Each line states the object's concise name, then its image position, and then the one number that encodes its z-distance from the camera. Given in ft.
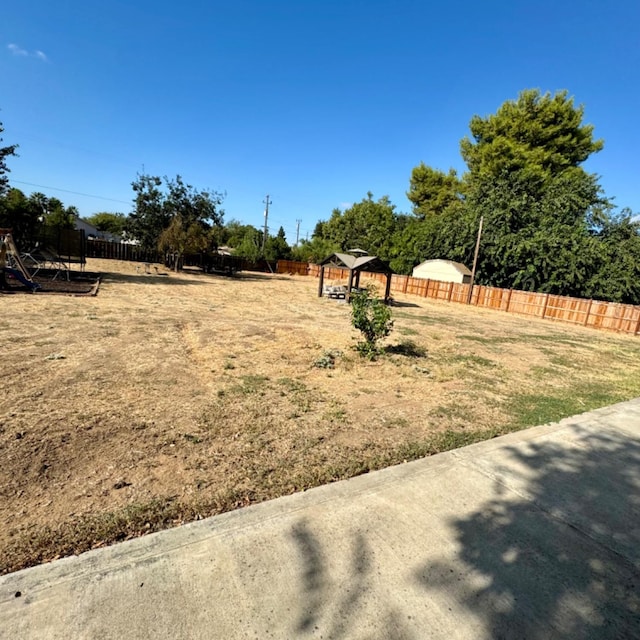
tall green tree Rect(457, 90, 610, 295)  73.15
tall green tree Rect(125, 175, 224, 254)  90.89
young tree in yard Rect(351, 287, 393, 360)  22.39
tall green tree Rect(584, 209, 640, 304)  68.28
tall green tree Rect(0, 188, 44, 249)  77.43
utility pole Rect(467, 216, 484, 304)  72.69
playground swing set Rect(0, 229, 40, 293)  39.50
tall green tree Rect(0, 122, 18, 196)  53.01
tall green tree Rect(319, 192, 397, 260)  142.92
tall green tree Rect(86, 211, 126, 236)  227.63
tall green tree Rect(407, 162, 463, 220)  119.24
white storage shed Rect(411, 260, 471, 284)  84.64
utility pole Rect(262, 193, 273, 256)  141.59
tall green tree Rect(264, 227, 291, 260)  131.03
